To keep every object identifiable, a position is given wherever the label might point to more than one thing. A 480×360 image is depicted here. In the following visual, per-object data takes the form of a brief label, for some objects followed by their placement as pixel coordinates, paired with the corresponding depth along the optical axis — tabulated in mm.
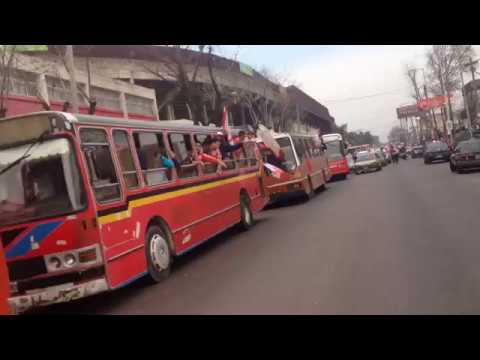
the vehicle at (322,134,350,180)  31734
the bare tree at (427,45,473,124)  57250
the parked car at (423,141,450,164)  37312
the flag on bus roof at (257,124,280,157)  16312
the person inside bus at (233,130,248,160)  14028
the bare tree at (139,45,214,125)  25109
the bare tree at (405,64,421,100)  78125
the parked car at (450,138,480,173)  22969
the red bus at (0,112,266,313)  6707
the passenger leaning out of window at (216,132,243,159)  13172
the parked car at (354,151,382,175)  35906
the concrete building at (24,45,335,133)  30391
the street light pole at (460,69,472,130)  52031
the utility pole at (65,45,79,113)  15617
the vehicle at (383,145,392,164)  50788
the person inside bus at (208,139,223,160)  12367
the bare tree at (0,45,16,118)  13289
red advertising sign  77969
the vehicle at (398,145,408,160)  60750
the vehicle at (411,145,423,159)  60675
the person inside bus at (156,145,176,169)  9672
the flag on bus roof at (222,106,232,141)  13795
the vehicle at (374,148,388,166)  38838
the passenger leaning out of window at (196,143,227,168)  11523
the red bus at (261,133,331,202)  19142
